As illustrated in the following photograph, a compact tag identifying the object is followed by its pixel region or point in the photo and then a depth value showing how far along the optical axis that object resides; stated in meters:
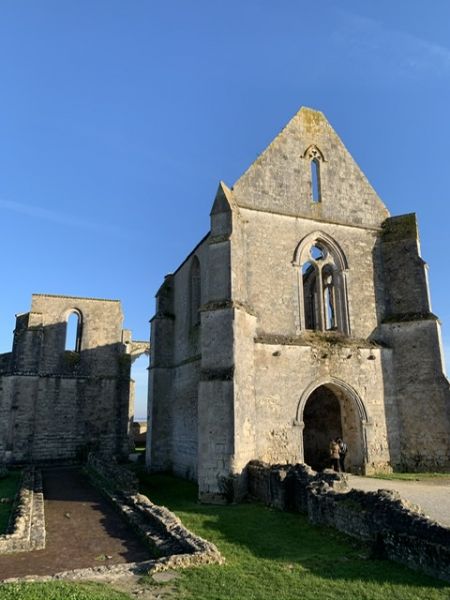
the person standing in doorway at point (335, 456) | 15.03
